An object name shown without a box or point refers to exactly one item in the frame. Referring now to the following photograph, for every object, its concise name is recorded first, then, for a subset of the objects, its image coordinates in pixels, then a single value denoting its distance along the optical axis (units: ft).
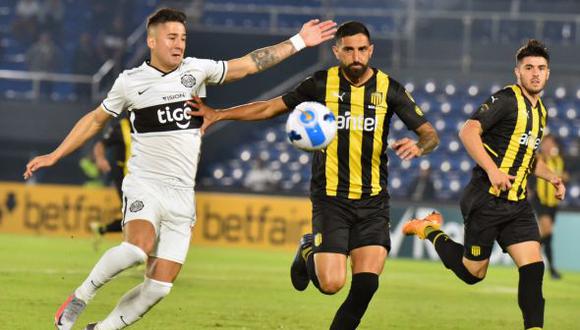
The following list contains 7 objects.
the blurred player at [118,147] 89.35
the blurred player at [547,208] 109.60
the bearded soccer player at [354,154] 52.42
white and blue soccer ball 49.85
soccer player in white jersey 48.14
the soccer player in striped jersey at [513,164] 54.90
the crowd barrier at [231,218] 128.16
